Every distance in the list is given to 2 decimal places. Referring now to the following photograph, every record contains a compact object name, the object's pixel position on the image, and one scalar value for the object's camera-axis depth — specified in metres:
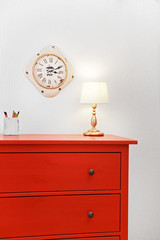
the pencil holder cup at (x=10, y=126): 1.93
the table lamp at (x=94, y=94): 2.00
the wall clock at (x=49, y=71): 2.19
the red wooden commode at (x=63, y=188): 1.65
